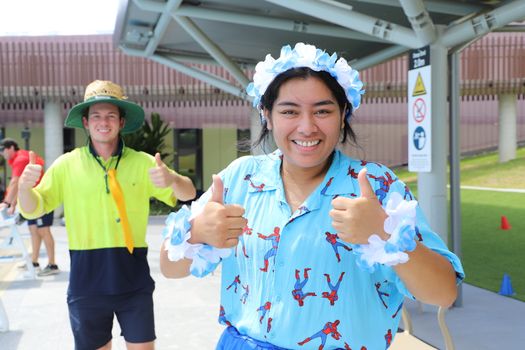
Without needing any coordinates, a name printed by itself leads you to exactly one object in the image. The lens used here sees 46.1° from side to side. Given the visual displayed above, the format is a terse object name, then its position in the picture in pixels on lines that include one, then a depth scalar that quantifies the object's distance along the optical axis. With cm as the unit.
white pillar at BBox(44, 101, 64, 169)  1733
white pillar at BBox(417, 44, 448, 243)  603
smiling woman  169
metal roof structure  588
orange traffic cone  1198
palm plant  1973
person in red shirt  842
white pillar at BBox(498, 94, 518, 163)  2116
